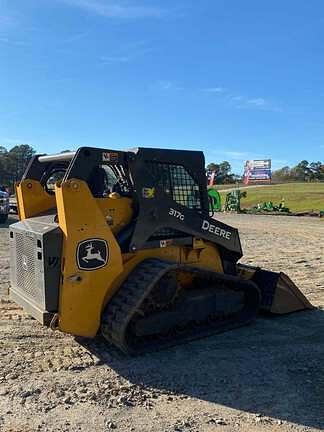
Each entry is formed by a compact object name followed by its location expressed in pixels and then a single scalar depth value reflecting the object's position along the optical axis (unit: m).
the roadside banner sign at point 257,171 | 52.19
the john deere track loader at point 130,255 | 4.84
